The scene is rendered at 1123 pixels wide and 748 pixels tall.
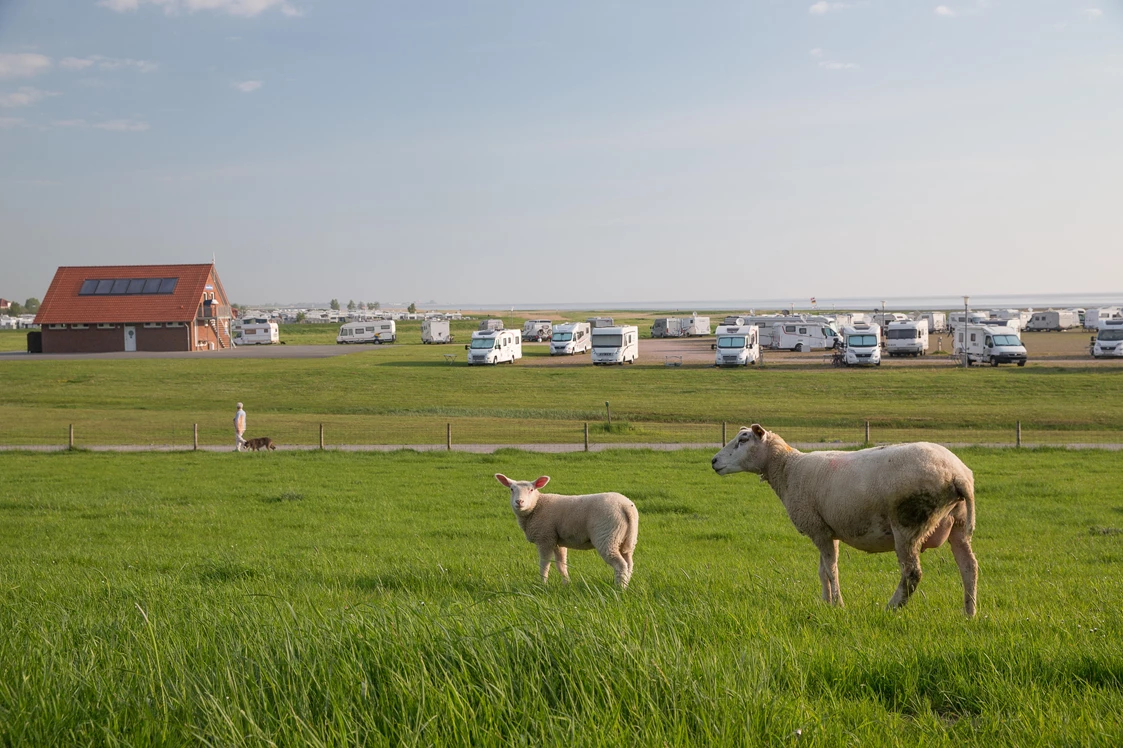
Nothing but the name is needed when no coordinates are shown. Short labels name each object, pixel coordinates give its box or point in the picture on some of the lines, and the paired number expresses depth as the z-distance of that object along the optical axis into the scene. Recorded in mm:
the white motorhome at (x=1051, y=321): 100444
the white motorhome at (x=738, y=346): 57000
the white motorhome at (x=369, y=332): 92250
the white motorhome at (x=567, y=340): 71062
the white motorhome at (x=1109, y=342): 55812
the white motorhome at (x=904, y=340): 63094
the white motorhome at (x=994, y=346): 53375
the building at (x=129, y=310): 74125
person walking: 26828
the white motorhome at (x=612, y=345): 60062
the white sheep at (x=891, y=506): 7418
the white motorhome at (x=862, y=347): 55031
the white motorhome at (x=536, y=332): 95250
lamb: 9086
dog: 26523
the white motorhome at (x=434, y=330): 89688
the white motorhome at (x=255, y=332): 92500
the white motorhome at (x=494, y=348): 60594
